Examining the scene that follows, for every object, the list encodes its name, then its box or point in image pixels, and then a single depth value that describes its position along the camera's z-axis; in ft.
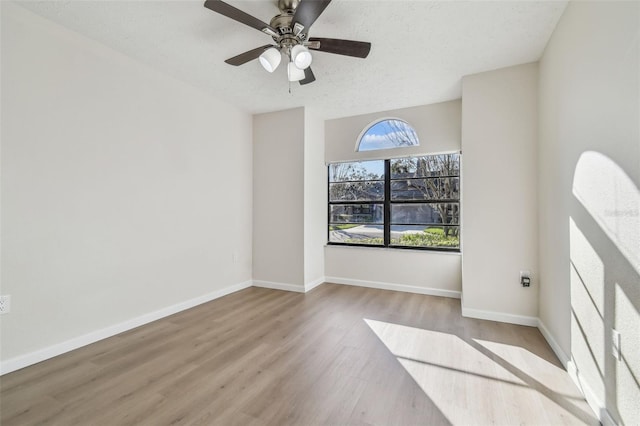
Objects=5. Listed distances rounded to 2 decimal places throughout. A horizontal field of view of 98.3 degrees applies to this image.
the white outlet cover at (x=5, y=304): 6.48
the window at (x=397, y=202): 12.86
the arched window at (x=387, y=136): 13.50
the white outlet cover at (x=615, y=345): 4.51
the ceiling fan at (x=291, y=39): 5.72
